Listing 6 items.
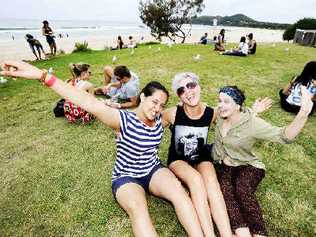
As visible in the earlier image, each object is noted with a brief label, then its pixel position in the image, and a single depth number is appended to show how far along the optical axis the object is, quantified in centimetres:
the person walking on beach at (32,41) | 1214
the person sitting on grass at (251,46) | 1147
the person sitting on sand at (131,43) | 1563
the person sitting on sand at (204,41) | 1775
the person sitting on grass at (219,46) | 1229
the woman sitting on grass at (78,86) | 494
